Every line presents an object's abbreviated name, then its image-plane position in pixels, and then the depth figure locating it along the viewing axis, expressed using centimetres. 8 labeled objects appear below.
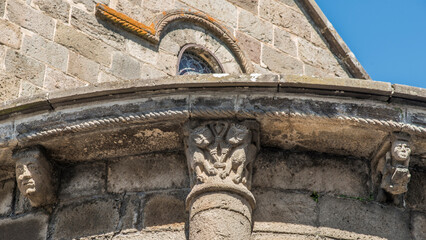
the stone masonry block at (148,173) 718
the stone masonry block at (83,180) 733
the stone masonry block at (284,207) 699
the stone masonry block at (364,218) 700
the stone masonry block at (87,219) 712
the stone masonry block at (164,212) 700
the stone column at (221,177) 666
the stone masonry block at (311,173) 716
